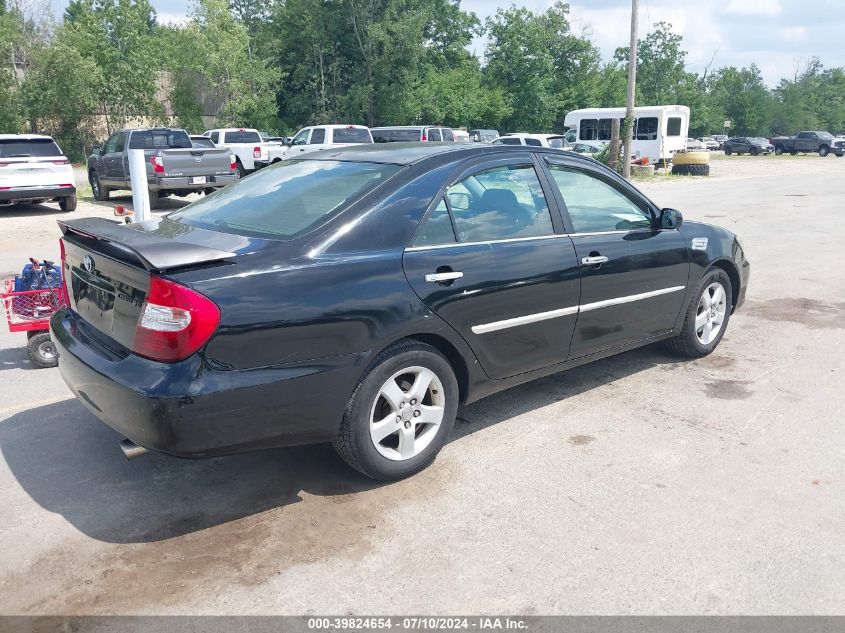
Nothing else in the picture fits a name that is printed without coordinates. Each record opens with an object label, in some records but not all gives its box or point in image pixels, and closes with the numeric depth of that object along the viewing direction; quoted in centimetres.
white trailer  3619
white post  739
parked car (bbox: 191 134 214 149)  1803
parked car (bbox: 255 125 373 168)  2369
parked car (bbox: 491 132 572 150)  2698
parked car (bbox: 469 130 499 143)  3619
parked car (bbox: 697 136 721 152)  6409
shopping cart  529
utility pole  2475
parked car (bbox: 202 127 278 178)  2491
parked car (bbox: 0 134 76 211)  1432
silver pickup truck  1521
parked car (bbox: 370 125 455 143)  2558
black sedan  309
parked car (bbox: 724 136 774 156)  5528
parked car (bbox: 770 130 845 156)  5388
